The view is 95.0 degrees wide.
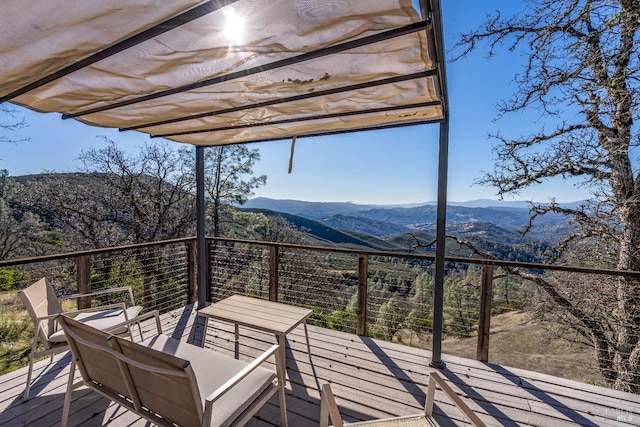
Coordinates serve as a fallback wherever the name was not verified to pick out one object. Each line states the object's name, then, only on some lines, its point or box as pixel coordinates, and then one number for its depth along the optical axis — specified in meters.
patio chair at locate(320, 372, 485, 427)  1.17
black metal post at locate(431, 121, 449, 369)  2.55
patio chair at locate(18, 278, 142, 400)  2.01
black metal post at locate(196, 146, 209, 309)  3.82
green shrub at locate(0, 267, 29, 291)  6.49
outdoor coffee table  2.26
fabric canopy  1.10
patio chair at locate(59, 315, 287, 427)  1.25
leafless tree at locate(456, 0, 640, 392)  4.47
